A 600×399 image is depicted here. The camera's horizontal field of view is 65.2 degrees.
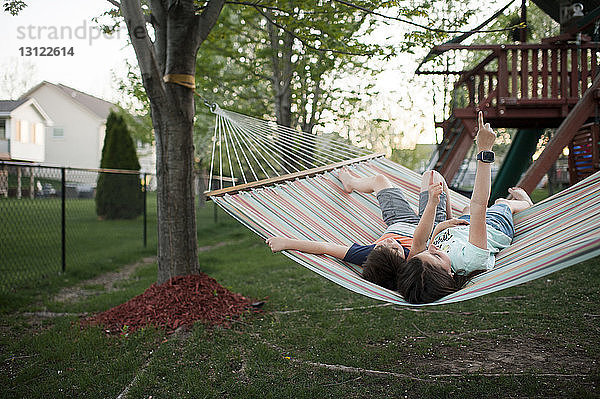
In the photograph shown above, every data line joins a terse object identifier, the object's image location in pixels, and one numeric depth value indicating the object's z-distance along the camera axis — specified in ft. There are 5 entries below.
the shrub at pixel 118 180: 27.35
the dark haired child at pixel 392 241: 6.00
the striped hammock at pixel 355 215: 4.62
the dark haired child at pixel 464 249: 5.31
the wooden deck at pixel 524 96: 13.23
